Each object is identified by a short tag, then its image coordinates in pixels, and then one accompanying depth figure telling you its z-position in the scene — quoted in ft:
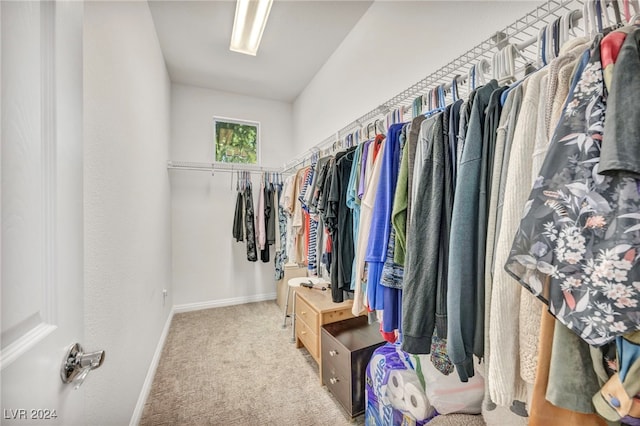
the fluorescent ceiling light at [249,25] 6.18
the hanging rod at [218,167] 9.88
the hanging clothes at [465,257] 2.11
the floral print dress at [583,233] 1.34
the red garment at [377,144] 3.76
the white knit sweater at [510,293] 1.81
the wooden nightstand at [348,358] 4.99
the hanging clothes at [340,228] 4.12
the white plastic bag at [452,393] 3.57
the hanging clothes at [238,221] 10.96
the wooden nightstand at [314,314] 6.21
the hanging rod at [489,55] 2.50
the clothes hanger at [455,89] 3.10
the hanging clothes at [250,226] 10.76
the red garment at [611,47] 1.54
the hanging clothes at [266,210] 10.68
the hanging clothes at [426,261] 2.45
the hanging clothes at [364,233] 3.42
